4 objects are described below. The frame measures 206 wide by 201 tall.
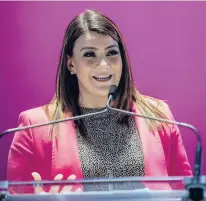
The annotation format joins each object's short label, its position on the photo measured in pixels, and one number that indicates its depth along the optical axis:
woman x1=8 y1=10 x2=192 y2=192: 5.00
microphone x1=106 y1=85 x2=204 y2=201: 4.47
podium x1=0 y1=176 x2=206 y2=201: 4.49
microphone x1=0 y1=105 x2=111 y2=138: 4.63
